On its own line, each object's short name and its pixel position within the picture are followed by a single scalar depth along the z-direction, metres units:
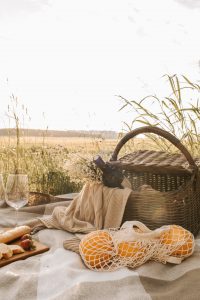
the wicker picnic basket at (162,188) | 1.99
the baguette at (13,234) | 1.78
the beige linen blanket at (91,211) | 2.06
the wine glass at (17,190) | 1.82
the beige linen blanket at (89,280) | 1.30
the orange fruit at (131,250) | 1.55
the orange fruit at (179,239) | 1.60
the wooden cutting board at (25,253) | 1.62
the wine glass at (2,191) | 1.89
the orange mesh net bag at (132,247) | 1.54
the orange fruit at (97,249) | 1.53
